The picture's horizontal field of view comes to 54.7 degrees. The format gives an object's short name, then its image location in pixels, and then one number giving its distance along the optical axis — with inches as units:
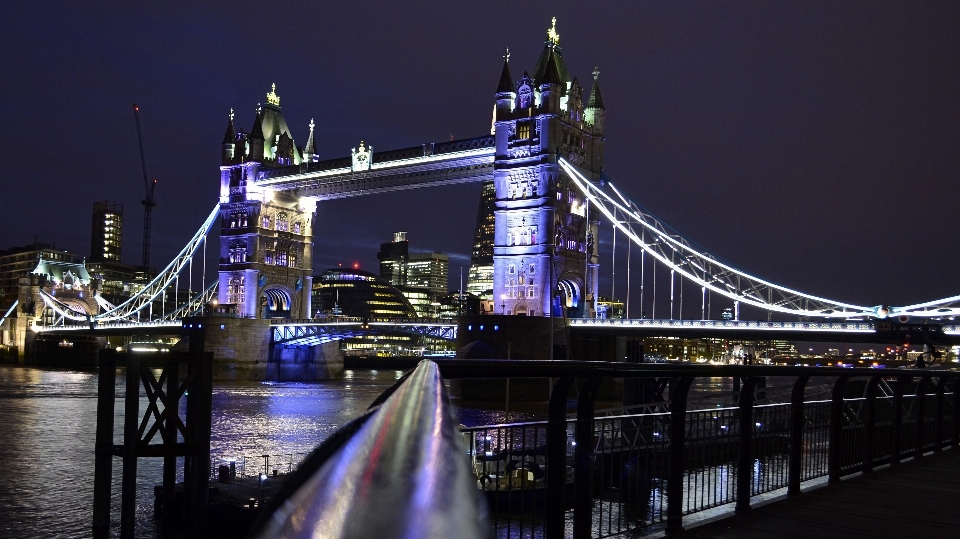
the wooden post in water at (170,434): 589.3
